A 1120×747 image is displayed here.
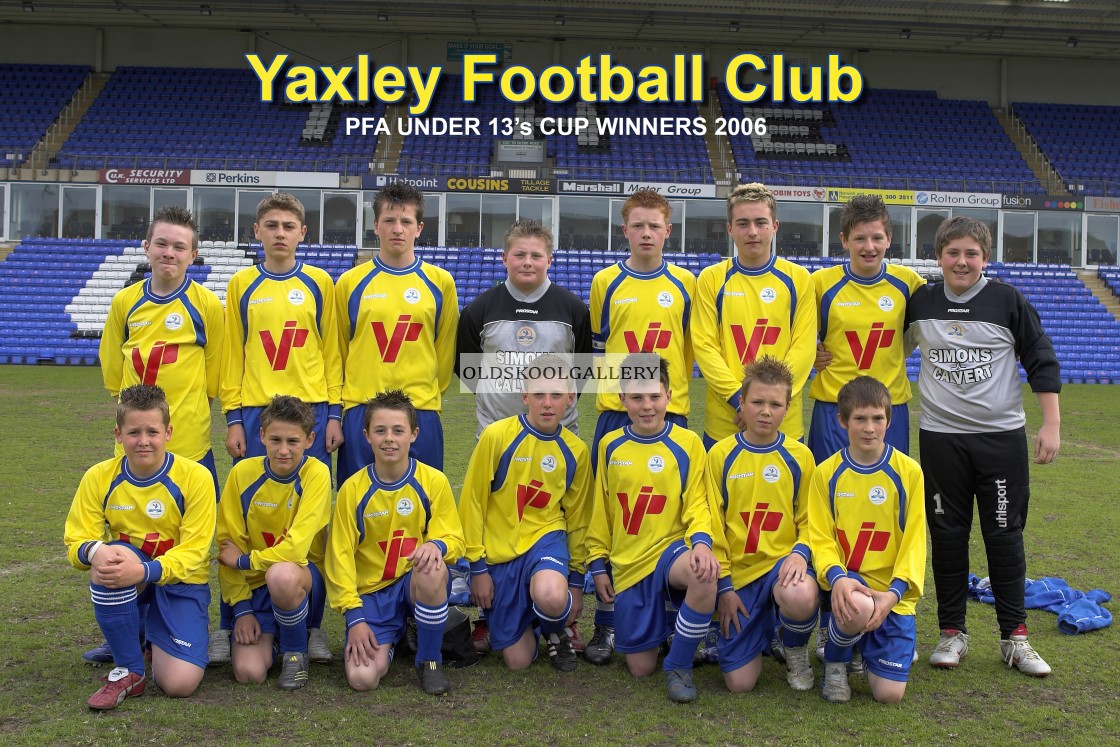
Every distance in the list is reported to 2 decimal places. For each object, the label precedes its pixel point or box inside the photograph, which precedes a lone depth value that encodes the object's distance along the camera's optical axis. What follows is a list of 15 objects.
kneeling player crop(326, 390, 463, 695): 3.90
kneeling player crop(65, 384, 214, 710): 3.66
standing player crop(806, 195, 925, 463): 4.49
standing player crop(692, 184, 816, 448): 4.53
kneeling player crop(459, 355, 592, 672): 4.19
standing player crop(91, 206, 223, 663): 4.46
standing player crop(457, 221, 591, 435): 4.66
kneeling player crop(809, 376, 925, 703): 3.75
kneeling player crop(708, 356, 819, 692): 3.90
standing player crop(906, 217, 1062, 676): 4.18
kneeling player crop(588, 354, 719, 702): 4.04
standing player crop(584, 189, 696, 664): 4.62
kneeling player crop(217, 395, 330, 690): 3.89
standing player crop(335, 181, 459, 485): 4.63
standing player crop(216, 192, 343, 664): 4.57
